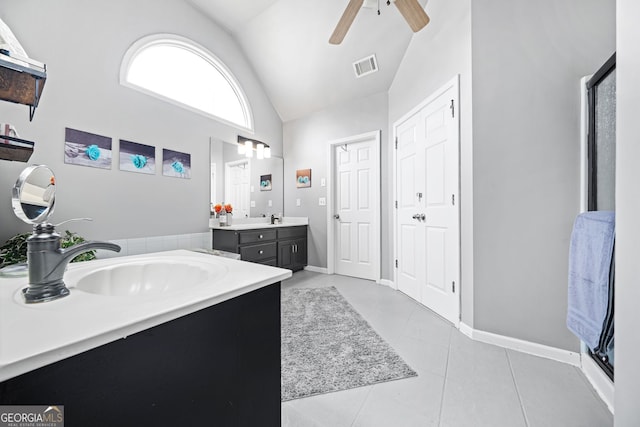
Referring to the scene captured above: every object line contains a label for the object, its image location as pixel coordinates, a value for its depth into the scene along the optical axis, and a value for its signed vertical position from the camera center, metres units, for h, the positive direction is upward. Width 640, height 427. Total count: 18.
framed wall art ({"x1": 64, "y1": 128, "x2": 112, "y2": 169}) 1.94 +0.53
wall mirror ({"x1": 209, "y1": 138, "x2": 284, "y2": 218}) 3.04 +0.46
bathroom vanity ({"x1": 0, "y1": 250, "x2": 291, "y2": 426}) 0.39 -0.27
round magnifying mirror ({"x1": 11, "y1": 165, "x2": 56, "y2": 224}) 0.72 +0.06
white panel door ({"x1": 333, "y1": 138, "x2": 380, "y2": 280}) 3.41 +0.07
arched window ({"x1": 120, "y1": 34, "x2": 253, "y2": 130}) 2.39 +1.52
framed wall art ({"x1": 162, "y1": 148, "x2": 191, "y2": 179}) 2.53 +0.53
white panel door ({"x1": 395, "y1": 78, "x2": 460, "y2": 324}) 2.09 +0.08
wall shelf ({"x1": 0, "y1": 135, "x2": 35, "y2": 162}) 0.94 +0.26
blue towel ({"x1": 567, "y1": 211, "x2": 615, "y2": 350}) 1.06 -0.28
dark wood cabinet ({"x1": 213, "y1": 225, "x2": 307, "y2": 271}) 2.89 -0.40
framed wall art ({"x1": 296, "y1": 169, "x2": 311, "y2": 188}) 3.89 +0.57
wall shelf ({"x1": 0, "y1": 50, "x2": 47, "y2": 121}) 0.74 +0.43
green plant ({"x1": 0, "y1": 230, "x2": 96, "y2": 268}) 1.39 -0.21
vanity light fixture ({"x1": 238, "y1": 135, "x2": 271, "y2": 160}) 3.37 +0.94
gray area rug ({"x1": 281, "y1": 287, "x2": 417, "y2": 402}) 1.40 -0.95
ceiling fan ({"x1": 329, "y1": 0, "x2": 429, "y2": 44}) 1.77 +1.49
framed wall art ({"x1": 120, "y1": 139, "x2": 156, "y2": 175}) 2.23 +0.53
